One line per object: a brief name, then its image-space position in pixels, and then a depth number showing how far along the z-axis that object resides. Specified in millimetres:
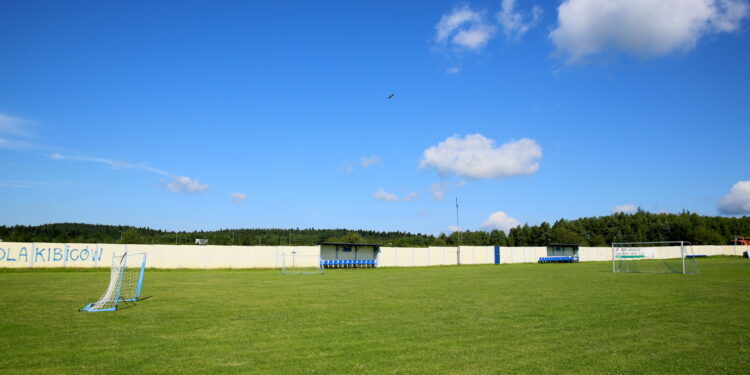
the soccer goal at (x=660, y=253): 41019
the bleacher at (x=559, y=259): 68438
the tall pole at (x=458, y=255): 60688
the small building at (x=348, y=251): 49625
